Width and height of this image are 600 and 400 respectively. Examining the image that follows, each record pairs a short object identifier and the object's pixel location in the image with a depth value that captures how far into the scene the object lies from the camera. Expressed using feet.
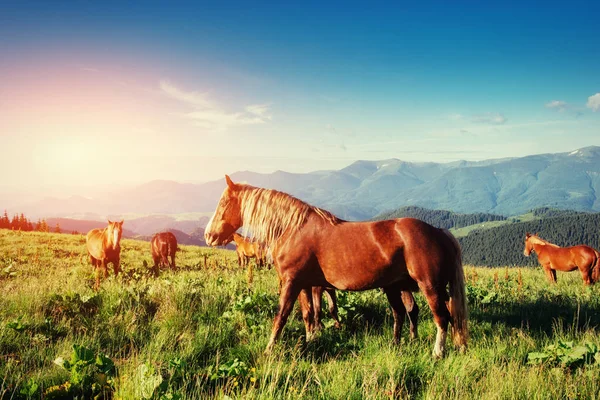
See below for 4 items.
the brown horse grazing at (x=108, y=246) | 44.80
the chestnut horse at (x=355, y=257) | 16.05
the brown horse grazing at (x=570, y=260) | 48.67
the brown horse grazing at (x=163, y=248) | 57.41
